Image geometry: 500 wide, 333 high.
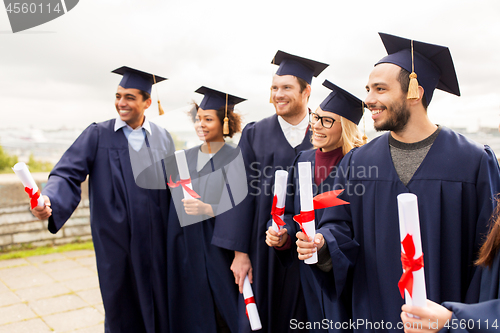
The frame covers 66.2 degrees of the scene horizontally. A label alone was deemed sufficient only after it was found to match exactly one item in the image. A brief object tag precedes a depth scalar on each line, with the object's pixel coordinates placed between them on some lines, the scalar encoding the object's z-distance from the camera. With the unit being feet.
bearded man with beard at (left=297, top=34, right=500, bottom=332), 5.58
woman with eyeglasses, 8.20
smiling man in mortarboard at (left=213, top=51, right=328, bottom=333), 9.29
